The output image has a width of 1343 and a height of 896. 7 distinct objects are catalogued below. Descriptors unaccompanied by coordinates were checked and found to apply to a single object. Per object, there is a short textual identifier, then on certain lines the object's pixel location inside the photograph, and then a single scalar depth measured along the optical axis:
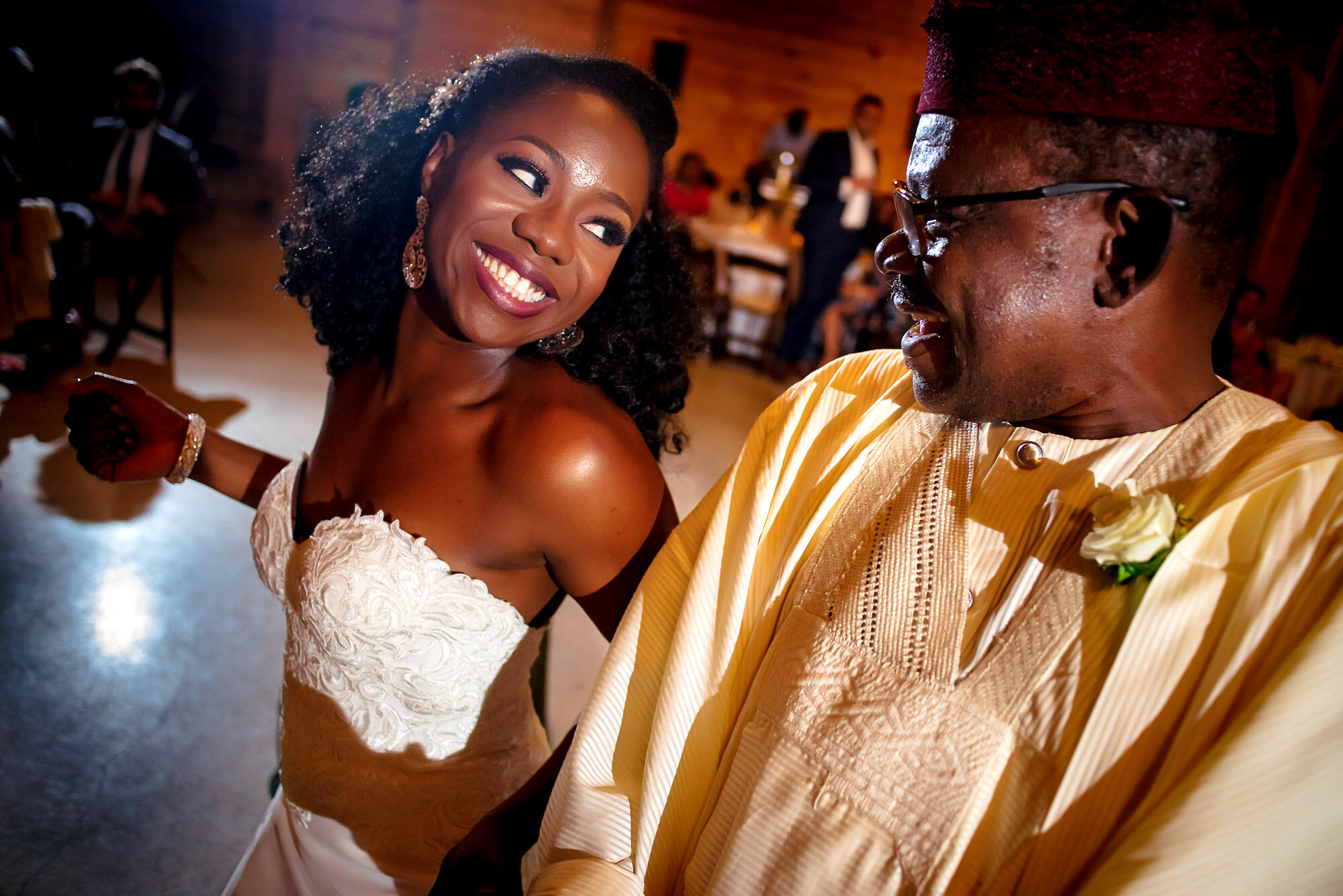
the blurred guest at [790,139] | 10.57
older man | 0.78
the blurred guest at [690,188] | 9.01
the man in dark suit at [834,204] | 7.95
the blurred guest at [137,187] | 5.88
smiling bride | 1.45
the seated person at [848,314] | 7.70
